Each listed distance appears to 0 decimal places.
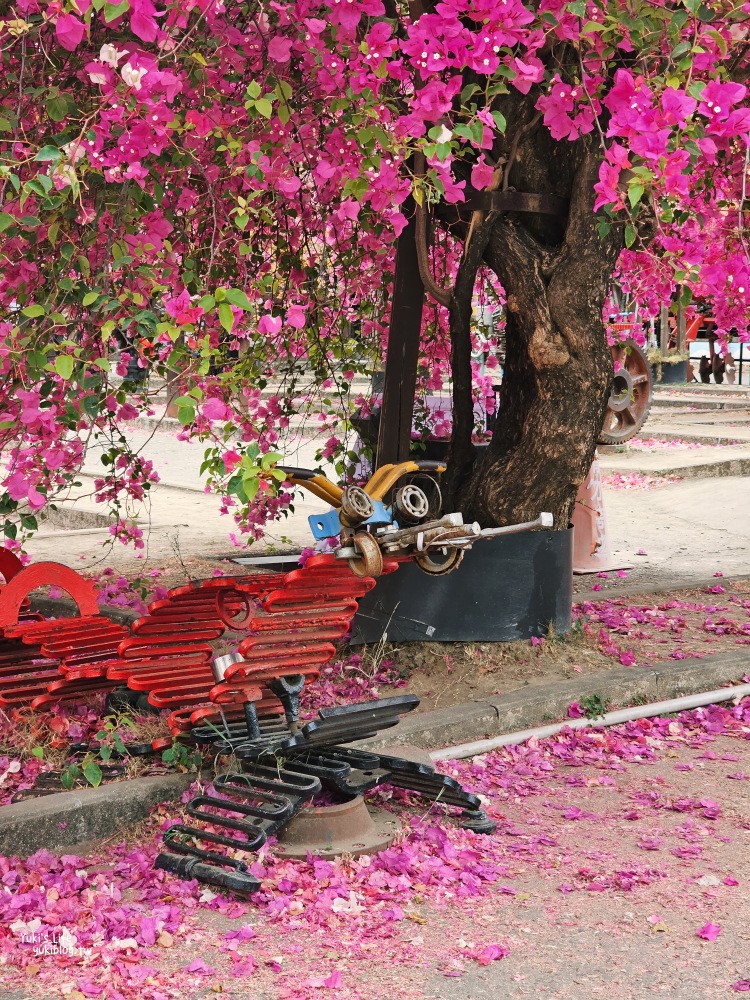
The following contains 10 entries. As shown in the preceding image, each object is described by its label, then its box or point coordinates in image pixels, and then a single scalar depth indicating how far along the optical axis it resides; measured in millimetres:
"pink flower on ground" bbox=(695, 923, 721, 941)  3502
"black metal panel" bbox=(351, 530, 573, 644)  5957
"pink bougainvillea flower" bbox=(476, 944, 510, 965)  3359
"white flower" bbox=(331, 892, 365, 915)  3611
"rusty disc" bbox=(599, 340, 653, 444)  7203
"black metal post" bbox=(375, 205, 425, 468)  6324
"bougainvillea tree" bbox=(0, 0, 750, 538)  4293
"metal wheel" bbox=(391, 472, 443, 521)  5707
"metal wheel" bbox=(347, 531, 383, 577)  4613
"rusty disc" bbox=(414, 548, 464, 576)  5074
